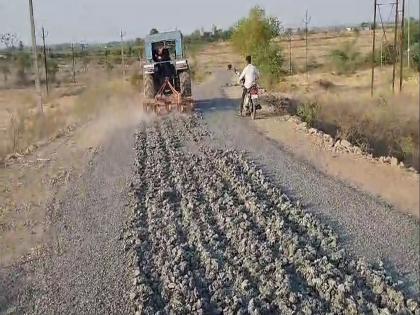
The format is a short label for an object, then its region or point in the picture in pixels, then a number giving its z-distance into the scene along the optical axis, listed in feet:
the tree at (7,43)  114.40
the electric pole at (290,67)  156.53
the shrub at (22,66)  180.45
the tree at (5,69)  182.99
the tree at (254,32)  151.16
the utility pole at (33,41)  75.72
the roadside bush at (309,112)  50.83
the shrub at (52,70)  183.66
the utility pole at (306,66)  129.59
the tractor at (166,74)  65.51
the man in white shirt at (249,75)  55.36
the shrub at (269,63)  111.55
